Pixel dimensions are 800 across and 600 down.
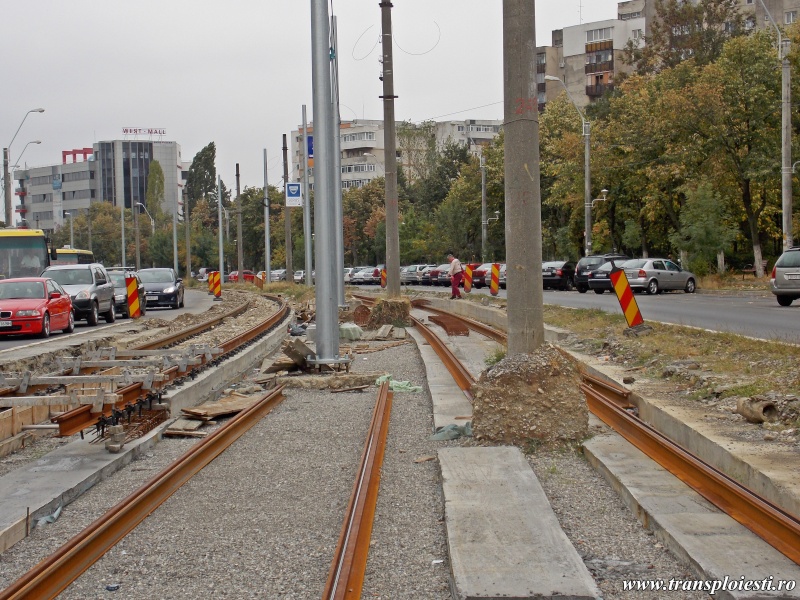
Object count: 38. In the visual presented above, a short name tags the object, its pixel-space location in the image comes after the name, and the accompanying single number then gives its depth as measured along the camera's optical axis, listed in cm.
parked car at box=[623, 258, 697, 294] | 4047
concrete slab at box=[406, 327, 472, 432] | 1023
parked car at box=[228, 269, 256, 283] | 8939
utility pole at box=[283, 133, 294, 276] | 5202
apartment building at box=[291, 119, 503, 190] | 14488
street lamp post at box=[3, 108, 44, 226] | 4375
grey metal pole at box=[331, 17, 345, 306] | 2503
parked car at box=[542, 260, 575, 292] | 4956
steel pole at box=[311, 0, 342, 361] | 1467
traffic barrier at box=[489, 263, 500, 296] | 3997
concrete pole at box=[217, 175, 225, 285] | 6579
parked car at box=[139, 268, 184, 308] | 3881
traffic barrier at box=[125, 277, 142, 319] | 3042
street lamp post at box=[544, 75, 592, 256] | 5122
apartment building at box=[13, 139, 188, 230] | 16188
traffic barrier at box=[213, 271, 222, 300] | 4931
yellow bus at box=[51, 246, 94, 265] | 4956
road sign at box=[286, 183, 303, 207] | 3759
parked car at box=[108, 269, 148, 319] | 3259
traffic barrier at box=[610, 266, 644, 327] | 1769
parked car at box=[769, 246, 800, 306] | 2633
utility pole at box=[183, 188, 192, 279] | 7425
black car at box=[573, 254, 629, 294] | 4512
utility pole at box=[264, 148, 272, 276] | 5684
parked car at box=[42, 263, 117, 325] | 2702
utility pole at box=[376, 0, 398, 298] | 2672
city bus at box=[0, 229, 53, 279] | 3148
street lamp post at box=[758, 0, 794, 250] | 3525
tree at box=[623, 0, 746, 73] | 6844
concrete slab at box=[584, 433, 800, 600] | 490
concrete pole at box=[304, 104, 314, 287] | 4243
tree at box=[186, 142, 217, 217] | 12888
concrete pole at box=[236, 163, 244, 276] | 6706
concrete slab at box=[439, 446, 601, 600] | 475
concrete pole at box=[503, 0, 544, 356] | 942
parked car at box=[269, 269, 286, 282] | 8895
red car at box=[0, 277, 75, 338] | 2177
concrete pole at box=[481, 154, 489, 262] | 6881
